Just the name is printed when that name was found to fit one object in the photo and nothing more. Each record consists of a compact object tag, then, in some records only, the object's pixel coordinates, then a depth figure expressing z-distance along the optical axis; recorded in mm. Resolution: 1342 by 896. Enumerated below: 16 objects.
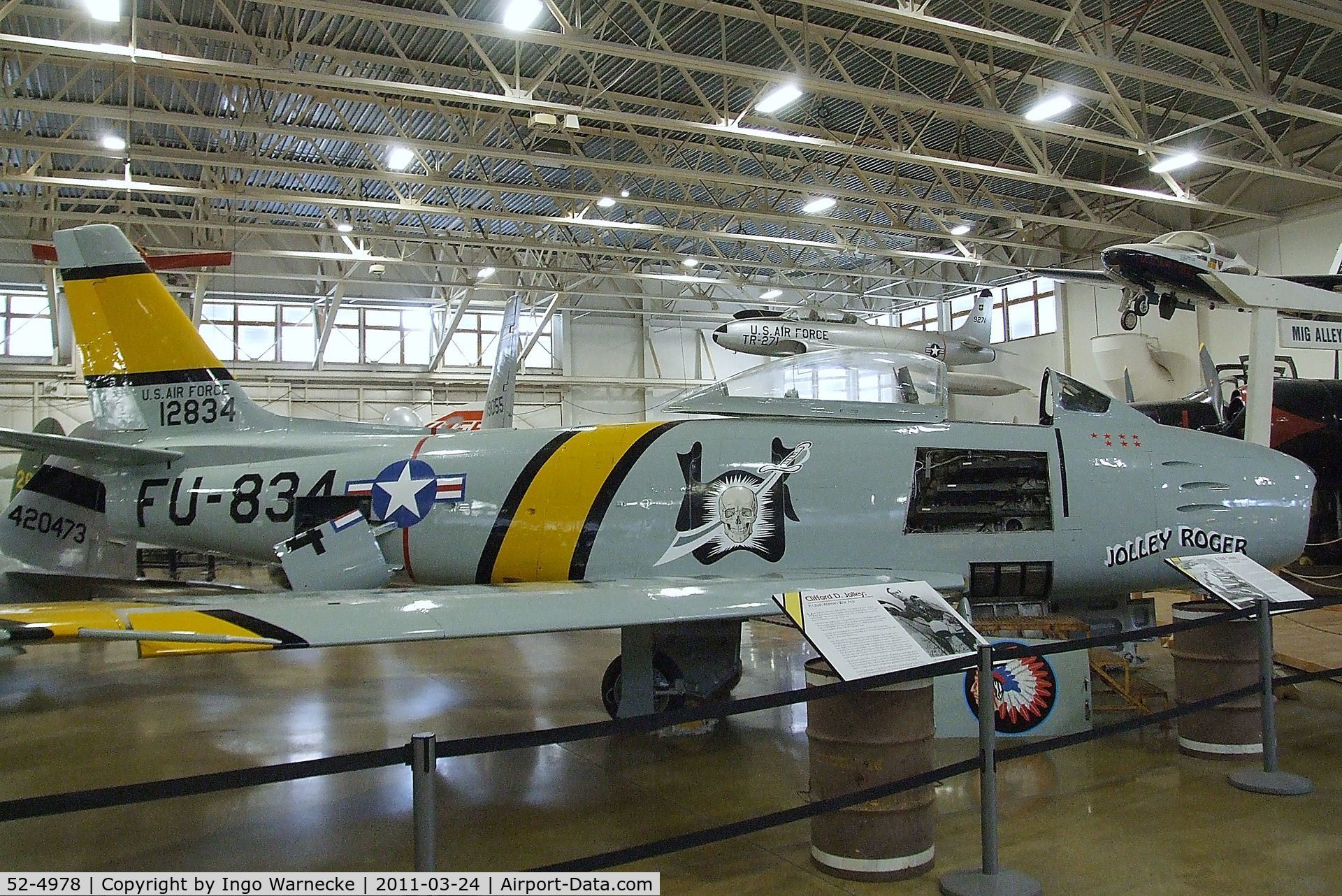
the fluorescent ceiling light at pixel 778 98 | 12523
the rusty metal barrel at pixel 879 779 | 3701
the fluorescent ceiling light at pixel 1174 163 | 14688
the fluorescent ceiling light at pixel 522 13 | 10008
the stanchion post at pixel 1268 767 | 4586
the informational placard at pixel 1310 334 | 7305
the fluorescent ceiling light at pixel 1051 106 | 13133
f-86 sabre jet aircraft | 5855
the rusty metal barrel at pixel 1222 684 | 5164
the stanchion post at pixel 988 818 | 3465
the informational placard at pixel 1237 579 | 4723
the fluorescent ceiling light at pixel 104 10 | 9180
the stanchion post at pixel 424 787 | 2512
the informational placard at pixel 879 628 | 3475
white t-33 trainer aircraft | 21281
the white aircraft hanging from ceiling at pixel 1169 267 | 11008
